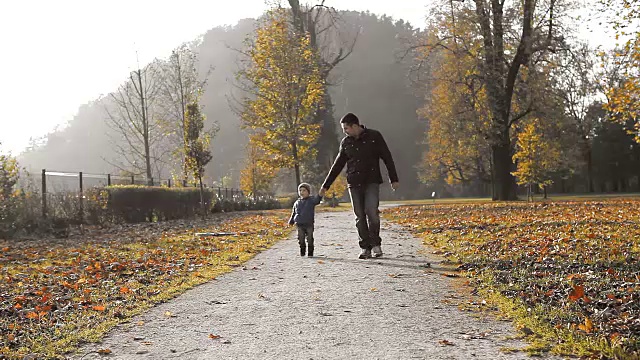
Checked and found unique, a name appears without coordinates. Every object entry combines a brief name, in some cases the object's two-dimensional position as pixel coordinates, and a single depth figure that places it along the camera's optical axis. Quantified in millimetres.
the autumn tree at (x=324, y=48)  34750
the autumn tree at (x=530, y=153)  38875
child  10844
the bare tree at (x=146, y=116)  43706
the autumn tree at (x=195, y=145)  25859
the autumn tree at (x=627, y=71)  18531
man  9719
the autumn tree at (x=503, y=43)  30531
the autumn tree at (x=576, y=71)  29797
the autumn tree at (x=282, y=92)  31484
